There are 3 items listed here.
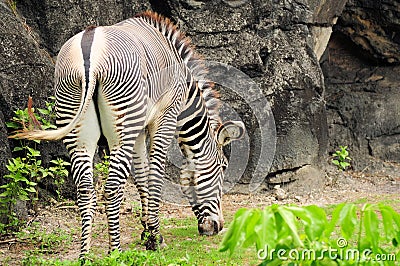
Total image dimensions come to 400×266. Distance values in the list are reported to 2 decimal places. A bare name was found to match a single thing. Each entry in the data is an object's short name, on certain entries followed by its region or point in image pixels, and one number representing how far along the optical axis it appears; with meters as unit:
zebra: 12.99
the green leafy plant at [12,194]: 14.98
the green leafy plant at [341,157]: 22.40
